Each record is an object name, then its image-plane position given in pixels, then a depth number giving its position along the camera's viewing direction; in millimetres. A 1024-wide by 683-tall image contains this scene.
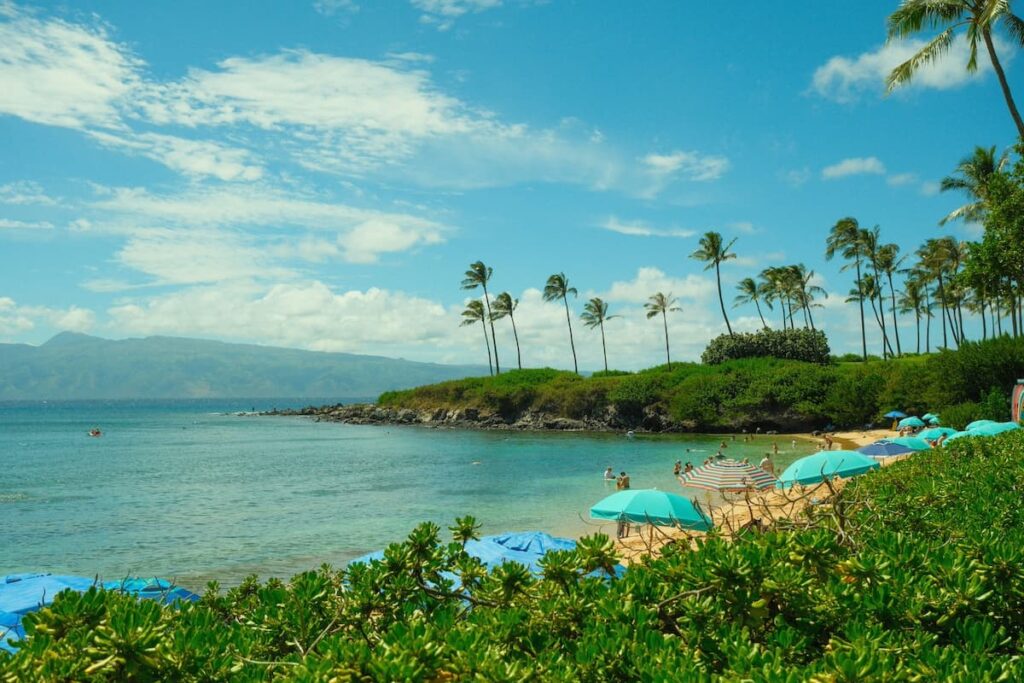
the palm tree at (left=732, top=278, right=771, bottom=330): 85062
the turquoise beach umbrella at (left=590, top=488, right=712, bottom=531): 15242
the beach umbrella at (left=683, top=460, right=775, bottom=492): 20719
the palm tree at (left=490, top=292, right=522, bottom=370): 90500
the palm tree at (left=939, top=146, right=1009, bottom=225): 35844
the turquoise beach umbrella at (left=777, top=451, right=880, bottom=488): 18452
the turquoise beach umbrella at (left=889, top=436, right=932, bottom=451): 25594
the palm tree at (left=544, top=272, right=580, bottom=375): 86750
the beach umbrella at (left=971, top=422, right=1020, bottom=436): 22438
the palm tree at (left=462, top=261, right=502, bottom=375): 86062
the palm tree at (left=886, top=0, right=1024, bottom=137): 22172
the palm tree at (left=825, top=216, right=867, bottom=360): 67250
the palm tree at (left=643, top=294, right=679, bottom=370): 86562
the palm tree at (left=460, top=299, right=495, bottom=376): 93688
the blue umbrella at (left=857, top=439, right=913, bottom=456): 25172
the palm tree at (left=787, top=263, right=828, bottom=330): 80250
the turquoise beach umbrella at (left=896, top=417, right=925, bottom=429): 37750
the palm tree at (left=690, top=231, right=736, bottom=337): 72062
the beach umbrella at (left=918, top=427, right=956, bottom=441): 28969
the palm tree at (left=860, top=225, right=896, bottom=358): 67000
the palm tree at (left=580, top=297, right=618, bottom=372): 91688
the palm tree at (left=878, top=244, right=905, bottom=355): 70062
